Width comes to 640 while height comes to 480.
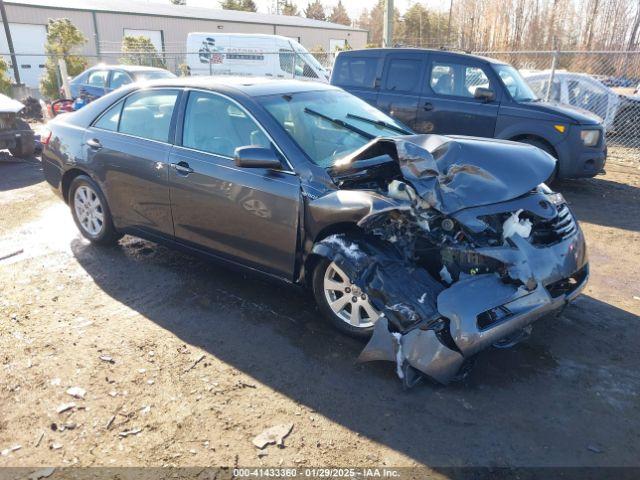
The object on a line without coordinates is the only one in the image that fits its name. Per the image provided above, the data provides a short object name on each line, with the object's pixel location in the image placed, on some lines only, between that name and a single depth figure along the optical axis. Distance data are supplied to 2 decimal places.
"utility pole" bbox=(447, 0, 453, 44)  34.21
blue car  11.94
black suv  7.39
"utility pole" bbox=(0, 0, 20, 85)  19.95
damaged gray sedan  3.10
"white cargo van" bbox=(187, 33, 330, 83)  18.03
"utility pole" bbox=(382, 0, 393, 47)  13.51
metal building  27.86
